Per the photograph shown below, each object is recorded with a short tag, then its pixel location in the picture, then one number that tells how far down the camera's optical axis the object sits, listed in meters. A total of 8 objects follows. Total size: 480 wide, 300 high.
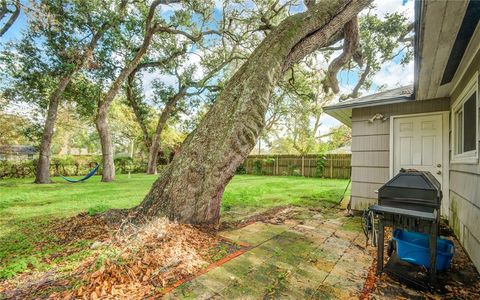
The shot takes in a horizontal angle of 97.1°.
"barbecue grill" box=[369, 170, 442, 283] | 1.89
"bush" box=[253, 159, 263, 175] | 14.77
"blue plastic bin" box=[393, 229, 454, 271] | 2.02
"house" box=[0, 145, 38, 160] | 11.12
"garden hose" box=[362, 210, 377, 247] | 2.74
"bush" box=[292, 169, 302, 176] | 13.20
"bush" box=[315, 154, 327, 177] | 12.17
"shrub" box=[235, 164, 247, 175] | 15.48
